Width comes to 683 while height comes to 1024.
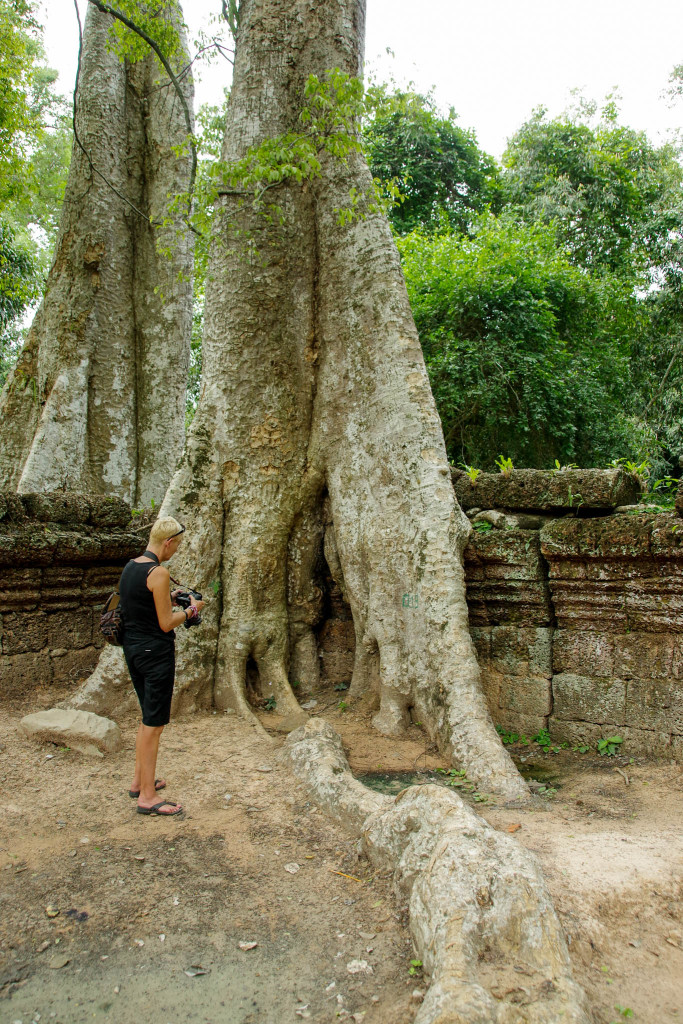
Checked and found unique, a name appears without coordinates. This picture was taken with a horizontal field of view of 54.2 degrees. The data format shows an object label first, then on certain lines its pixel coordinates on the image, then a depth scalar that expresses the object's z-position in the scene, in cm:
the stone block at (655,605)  333
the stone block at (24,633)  381
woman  281
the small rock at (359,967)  189
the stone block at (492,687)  399
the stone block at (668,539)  326
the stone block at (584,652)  360
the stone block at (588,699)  354
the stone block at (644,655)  339
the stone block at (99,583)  418
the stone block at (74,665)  402
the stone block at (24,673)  378
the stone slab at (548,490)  377
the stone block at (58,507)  401
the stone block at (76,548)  393
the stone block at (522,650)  383
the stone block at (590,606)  356
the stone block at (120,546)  417
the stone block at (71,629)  402
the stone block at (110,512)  429
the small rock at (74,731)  323
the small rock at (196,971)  186
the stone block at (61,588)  397
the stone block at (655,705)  333
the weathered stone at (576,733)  360
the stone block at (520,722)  380
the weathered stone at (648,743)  332
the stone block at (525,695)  381
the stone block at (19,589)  378
